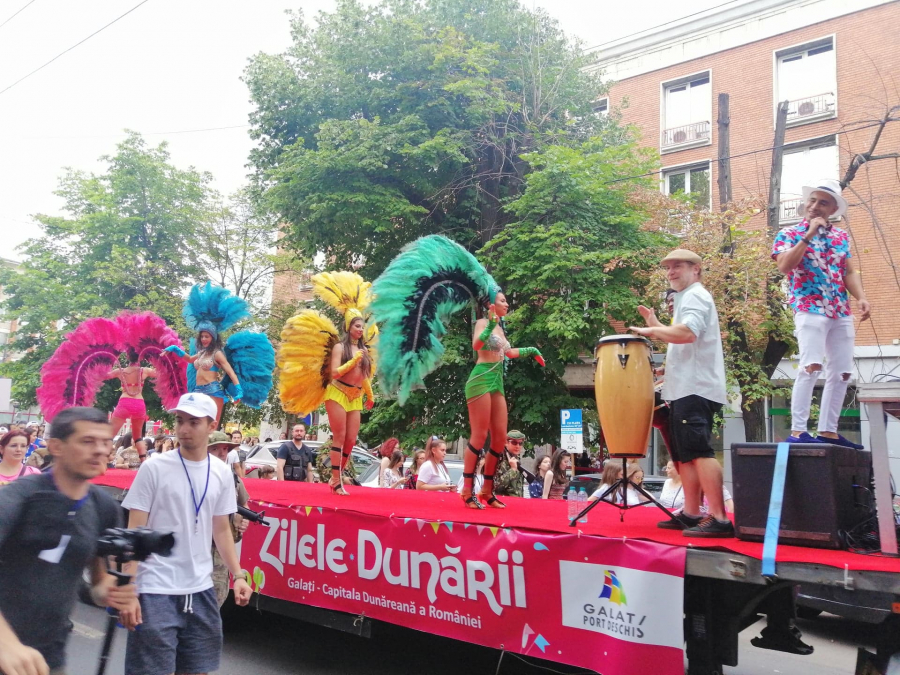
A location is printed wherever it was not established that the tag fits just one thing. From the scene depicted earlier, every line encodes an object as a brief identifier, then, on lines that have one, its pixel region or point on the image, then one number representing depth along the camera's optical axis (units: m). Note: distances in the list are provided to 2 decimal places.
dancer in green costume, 6.11
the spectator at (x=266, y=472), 10.17
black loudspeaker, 3.78
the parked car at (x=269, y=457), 13.33
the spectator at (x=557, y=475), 9.91
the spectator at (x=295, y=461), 10.64
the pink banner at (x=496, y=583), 3.76
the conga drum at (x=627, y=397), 4.75
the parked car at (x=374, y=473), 11.66
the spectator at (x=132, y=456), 10.66
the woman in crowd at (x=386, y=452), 10.89
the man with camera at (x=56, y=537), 2.69
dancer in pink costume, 10.04
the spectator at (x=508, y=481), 8.62
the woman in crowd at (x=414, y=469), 11.04
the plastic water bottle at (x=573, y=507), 4.94
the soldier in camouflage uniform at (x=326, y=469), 8.60
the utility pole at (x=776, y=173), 13.90
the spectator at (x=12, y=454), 7.20
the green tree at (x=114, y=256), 25.48
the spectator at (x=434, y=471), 9.38
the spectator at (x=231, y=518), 5.32
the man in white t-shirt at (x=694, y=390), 4.42
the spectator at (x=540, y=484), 10.68
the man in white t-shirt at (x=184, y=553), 3.38
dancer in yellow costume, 7.42
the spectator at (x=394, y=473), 10.75
